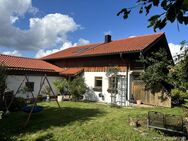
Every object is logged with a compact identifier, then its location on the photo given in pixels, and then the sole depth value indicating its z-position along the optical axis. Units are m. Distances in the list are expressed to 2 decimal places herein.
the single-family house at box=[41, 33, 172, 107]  11.10
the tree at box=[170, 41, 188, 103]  6.55
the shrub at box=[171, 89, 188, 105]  5.74
